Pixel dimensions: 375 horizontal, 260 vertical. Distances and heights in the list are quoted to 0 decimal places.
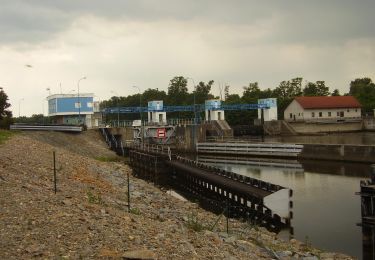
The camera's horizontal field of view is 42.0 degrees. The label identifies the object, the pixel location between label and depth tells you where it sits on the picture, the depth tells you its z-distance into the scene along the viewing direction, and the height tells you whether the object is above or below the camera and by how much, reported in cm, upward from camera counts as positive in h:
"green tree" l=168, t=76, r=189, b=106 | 14009 +918
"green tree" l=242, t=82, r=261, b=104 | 12266 +713
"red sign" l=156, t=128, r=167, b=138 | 7669 -170
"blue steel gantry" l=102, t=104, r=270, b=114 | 8444 +258
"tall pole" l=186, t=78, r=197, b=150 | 8031 -264
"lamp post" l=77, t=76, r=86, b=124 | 8001 +202
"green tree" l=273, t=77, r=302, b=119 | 13400 +851
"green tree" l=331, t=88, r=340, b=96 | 13730 +736
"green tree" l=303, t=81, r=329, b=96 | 13612 +840
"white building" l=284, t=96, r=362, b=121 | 10519 +234
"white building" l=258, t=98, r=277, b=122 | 10008 +229
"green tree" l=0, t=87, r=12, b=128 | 5741 +158
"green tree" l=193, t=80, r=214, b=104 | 14788 +945
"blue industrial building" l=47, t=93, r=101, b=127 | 8106 +250
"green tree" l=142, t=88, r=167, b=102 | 14474 +837
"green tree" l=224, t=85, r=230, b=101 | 16212 +988
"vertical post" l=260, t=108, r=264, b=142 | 10188 +101
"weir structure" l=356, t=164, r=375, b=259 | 2067 -429
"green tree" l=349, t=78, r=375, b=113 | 11844 +553
